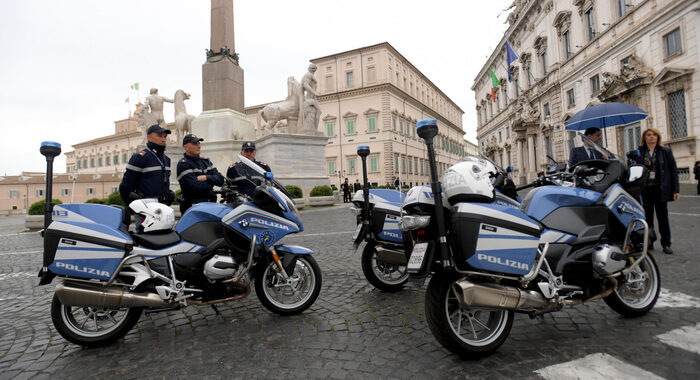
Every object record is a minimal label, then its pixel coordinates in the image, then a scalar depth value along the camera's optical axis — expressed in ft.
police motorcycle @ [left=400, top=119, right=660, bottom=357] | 7.91
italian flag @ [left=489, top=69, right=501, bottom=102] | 117.67
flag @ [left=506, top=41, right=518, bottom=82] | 97.30
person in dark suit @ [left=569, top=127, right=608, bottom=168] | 15.46
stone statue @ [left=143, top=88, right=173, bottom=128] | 69.97
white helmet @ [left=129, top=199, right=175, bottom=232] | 10.37
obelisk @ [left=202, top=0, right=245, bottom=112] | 59.62
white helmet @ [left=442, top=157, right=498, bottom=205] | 8.34
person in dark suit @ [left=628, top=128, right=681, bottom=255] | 17.98
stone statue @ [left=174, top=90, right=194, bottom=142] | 65.72
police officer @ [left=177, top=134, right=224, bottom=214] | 15.08
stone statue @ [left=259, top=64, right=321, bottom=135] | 64.90
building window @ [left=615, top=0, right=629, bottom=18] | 68.10
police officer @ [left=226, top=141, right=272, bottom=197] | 12.62
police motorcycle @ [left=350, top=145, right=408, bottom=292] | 13.71
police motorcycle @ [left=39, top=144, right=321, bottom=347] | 9.30
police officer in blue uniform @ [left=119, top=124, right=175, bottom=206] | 13.51
